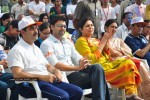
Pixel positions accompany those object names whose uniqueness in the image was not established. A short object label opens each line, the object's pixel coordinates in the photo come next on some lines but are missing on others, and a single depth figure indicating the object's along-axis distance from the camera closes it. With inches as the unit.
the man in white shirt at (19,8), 524.7
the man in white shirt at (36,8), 510.5
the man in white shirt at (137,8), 432.8
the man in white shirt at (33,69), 219.1
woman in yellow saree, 262.5
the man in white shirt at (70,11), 494.6
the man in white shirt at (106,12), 458.0
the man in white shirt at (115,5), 515.8
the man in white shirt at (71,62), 243.6
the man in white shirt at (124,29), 378.6
